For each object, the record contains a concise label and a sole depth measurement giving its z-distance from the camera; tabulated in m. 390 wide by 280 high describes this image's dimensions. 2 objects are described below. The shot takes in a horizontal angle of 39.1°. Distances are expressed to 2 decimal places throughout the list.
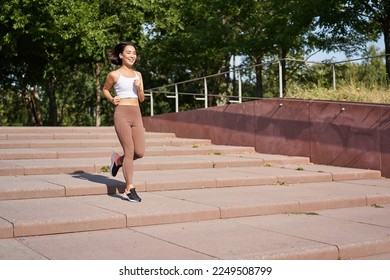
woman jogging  6.90
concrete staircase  5.18
